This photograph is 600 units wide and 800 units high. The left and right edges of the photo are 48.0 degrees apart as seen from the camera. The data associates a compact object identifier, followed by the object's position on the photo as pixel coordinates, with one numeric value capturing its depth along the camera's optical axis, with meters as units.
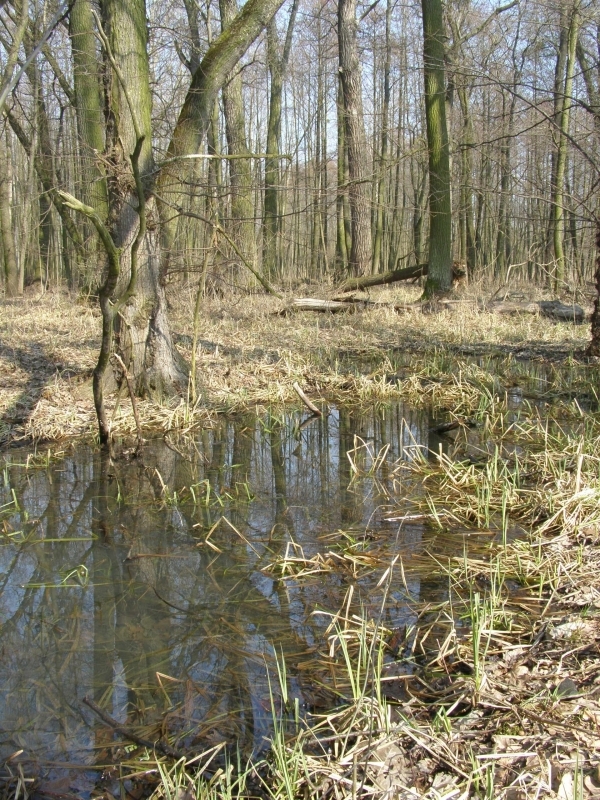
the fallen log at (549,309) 11.92
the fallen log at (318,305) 12.91
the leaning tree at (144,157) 6.43
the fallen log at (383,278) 14.21
